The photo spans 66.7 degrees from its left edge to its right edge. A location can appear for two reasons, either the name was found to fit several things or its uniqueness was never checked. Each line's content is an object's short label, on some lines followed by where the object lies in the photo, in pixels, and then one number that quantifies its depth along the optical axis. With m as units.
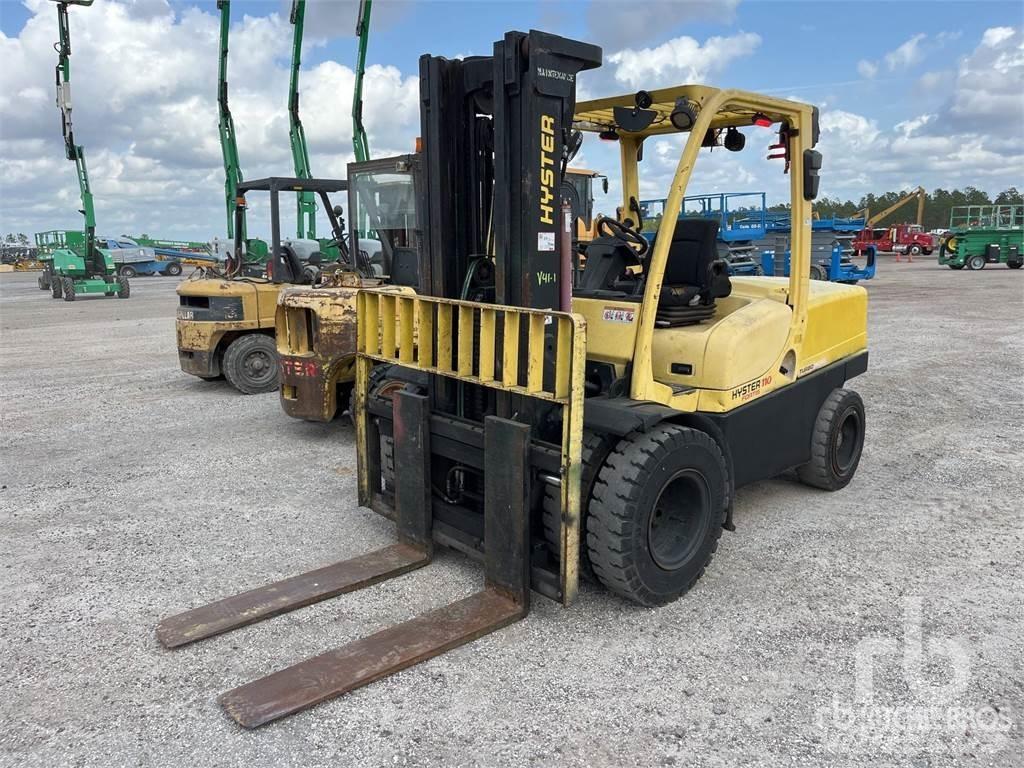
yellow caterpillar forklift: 8.95
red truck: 42.25
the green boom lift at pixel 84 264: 24.59
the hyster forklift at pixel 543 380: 3.62
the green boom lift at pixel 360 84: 22.94
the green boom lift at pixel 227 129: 22.47
